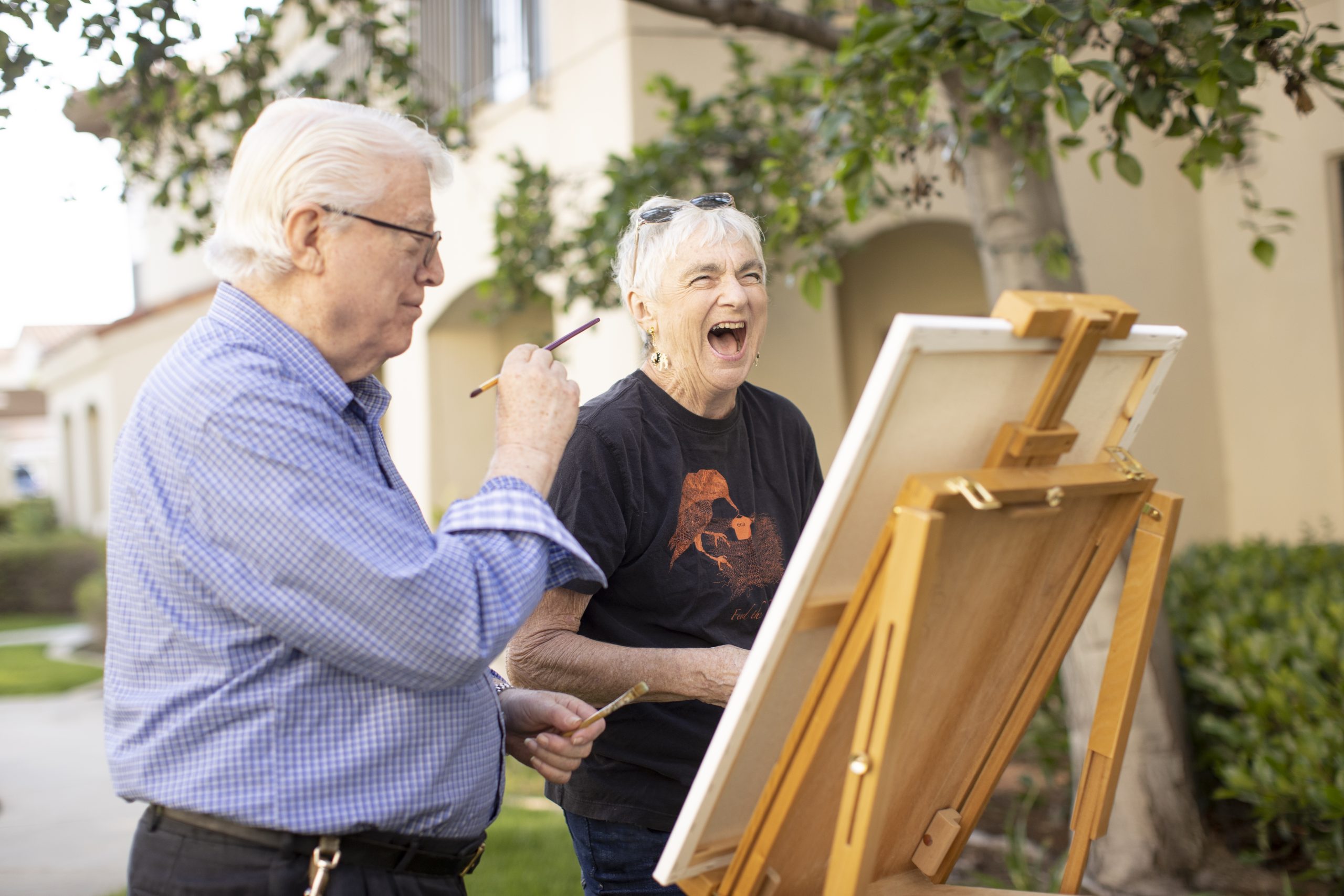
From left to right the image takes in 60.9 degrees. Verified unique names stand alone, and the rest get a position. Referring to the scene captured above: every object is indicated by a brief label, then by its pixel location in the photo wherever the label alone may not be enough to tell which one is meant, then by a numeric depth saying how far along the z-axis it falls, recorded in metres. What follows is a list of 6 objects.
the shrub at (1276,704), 3.60
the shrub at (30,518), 18.30
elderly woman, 1.89
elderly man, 1.32
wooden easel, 1.34
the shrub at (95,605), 12.09
